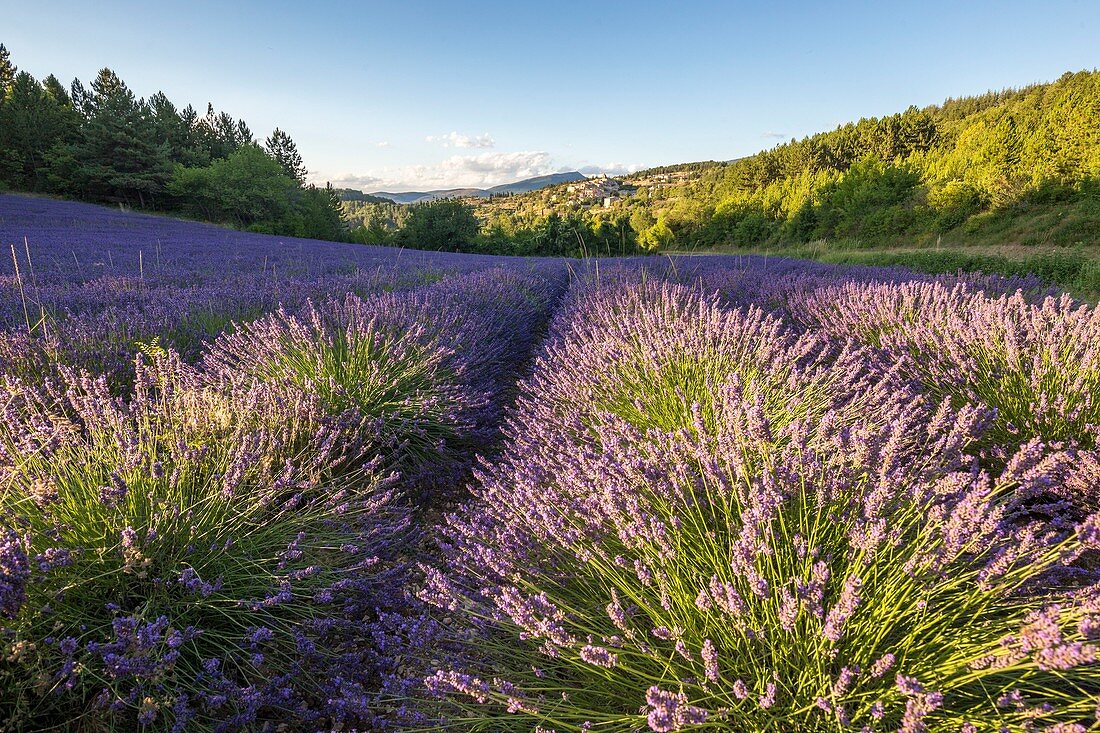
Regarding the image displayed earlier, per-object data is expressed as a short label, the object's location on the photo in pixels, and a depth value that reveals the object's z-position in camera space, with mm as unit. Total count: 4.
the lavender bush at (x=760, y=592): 862
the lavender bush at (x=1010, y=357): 1942
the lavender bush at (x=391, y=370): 2441
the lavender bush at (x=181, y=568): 1010
